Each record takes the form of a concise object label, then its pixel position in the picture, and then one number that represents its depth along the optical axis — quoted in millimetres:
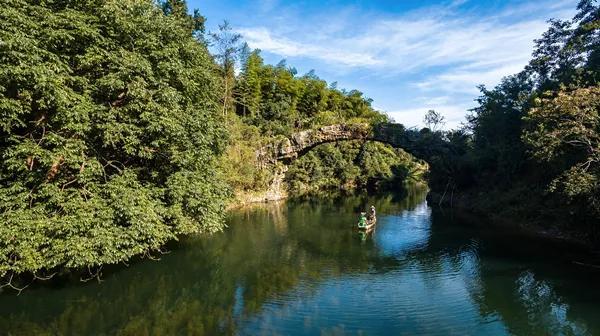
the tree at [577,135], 15812
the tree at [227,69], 42325
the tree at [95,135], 11734
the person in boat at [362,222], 26486
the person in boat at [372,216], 28103
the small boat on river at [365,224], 26453
